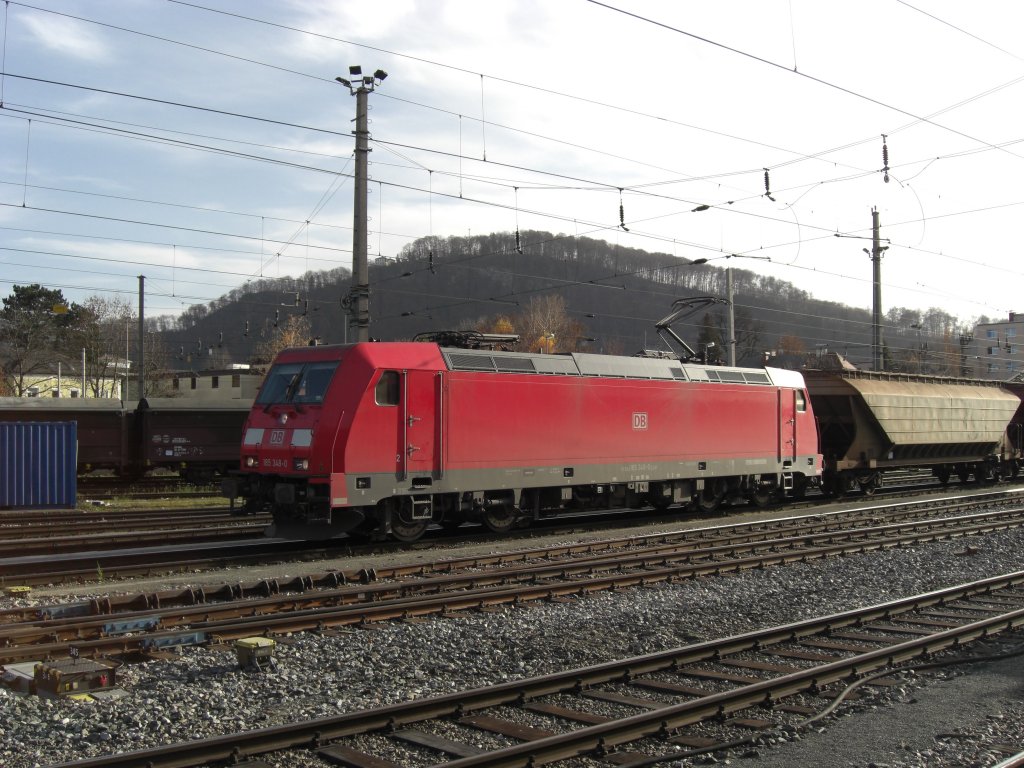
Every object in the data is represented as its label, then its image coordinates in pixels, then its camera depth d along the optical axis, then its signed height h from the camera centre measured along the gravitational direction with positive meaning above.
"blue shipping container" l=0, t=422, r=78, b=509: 22.20 -0.97
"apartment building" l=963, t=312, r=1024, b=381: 90.41 +8.61
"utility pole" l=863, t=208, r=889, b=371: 35.94 +5.41
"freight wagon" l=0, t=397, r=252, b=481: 27.98 -0.18
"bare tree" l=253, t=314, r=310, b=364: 68.54 +6.92
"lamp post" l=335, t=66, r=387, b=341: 20.11 +3.94
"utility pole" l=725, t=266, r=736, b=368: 32.33 +3.44
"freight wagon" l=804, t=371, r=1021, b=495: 26.00 +0.08
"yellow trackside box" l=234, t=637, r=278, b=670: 7.93 -1.98
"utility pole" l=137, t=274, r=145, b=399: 35.43 +3.99
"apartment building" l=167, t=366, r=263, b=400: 47.53 +2.48
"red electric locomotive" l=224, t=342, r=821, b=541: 14.39 -0.21
